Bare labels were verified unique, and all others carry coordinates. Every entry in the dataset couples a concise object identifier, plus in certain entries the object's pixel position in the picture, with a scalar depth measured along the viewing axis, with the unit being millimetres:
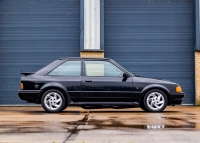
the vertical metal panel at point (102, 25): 15781
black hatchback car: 10781
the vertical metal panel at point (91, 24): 15797
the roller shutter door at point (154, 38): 16125
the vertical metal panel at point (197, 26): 15859
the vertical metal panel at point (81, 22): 15867
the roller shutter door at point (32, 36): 15953
